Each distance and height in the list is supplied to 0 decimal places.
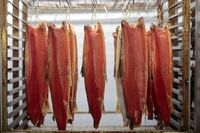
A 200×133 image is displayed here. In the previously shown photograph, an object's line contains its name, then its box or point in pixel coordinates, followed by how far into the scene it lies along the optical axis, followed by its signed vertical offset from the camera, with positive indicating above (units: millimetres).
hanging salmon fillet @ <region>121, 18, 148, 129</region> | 2029 -70
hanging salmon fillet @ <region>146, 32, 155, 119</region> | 2098 -201
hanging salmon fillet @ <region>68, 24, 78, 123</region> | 2078 -63
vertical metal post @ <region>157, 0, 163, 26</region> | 2695 +469
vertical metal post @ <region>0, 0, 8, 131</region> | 1913 -43
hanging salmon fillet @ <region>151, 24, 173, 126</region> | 2080 -87
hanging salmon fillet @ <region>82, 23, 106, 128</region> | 2043 -62
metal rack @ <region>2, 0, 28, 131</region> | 1924 -32
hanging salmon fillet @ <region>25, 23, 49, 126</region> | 2061 -112
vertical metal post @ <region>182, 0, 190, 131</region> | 2006 -7
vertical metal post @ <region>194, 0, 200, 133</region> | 2014 -177
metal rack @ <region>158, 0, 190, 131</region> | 2010 +35
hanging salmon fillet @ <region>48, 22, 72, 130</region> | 2021 -89
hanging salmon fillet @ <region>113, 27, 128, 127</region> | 2035 -127
